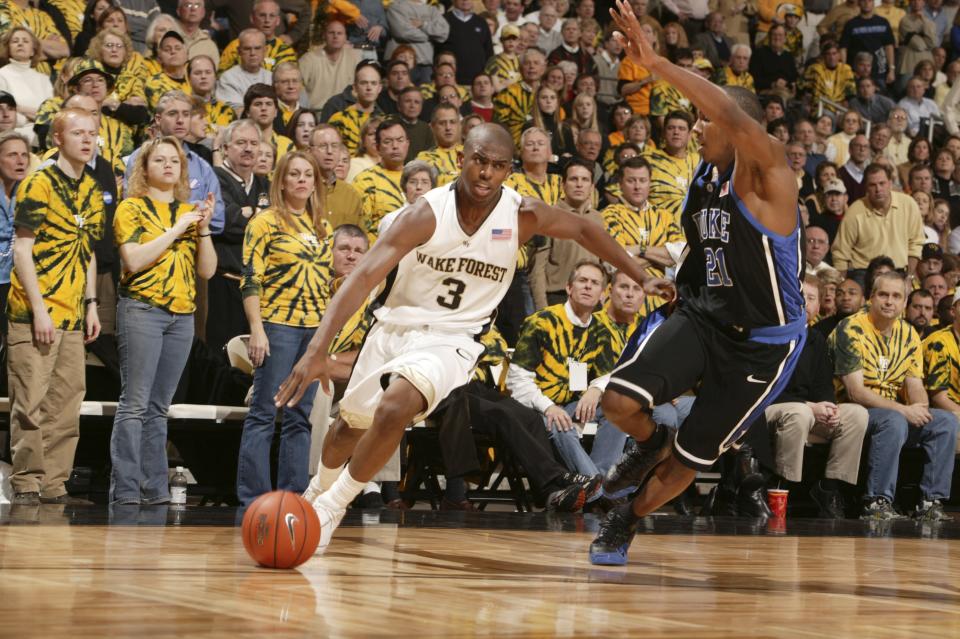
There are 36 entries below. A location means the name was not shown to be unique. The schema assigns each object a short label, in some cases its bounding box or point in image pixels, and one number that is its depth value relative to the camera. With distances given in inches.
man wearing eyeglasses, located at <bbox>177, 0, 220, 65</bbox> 857.5
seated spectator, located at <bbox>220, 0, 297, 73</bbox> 911.7
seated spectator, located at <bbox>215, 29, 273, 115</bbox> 839.1
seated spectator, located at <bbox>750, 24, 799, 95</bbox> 1256.2
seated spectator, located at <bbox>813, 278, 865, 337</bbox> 819.4
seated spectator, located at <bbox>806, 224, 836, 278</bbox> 900.0
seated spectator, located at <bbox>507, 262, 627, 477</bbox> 669.9
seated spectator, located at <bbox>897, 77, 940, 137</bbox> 1274.6
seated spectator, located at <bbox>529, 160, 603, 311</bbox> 773.9
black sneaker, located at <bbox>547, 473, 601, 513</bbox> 623.8
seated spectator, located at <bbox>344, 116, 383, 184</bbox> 788.0
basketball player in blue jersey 397.1
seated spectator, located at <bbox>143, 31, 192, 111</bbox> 778.8
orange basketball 356.5
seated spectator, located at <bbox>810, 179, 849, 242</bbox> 1002.1
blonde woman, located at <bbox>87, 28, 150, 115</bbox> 723.4
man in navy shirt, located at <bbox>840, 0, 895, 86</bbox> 1314.0
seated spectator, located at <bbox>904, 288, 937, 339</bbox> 851.4
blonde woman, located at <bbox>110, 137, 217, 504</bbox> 570.3
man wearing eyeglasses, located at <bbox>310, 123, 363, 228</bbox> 711.7
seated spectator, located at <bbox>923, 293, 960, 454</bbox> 803.4
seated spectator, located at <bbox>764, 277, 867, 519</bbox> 711.7
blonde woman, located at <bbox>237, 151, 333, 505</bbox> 595.8
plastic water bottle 619.2
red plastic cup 701.3
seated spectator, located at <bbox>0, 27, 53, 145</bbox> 731.4
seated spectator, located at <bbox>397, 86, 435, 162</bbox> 841.5
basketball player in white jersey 399.2
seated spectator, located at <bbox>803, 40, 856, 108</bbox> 1264.8
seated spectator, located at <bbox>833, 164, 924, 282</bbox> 962.7
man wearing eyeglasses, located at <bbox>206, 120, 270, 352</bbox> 671.8
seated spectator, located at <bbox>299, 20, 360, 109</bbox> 924.0
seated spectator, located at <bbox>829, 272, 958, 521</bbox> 741.3
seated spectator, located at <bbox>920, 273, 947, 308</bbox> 922.1
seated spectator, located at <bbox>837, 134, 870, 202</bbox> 1088.8
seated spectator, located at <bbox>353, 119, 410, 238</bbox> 738.2
